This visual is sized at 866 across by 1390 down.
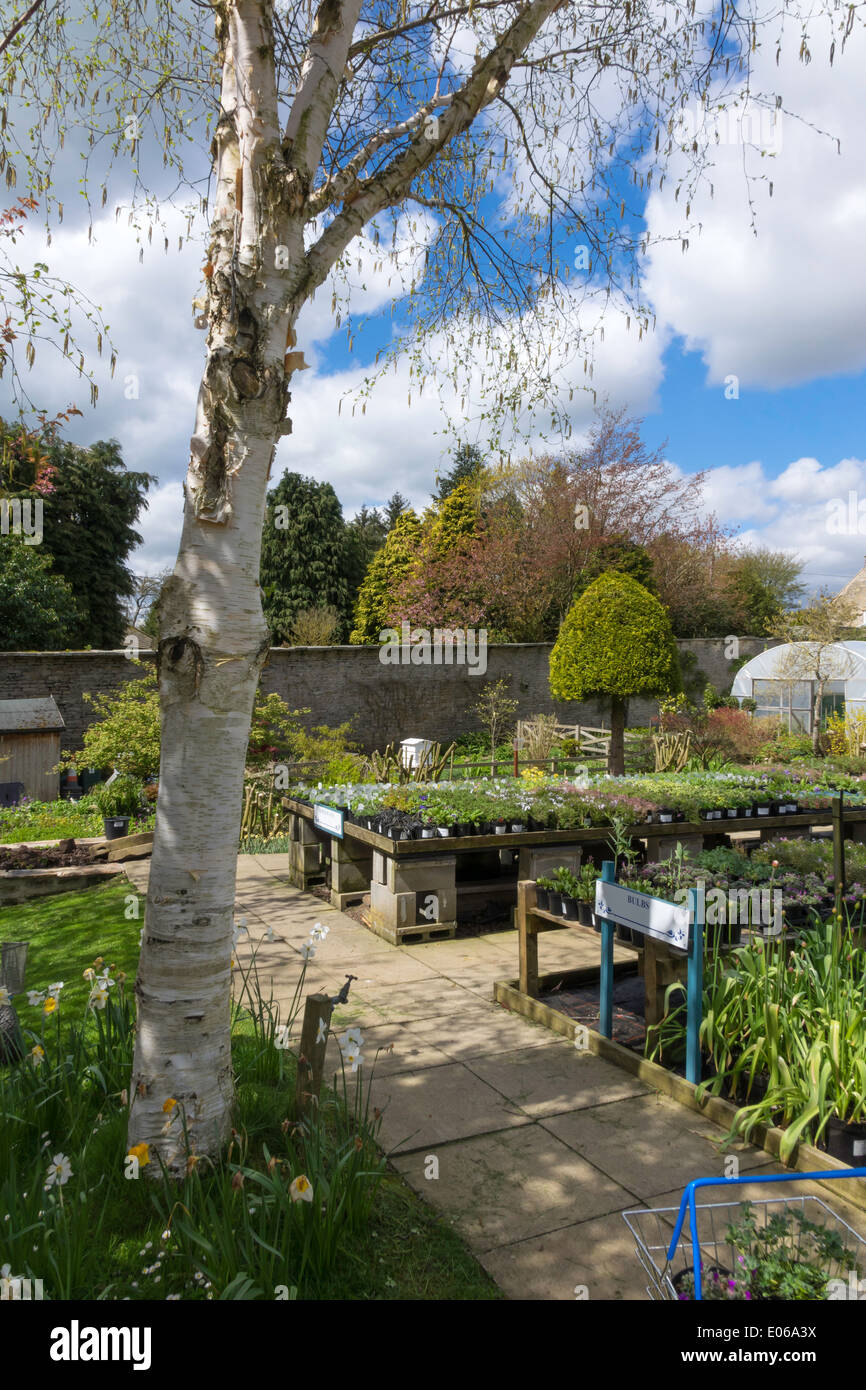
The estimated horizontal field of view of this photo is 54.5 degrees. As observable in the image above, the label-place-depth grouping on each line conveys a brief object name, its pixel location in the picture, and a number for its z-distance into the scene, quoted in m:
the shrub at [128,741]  11.22
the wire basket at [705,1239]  2.16
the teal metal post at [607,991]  4.20
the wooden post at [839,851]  4.59
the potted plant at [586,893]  5.11
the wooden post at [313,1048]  2.93
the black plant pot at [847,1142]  3.03
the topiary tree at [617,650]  12.06
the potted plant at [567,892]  5.32
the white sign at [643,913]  3.68
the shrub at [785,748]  14.94
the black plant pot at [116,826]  9.38
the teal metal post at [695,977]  3.58
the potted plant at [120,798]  10.38
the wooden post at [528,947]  4.83
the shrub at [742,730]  15.80
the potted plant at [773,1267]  1.97
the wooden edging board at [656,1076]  3.04
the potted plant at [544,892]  5.59
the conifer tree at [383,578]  25.22
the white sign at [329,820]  7.02
